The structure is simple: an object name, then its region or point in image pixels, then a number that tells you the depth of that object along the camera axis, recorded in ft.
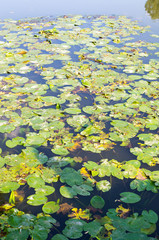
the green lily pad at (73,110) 7.93
